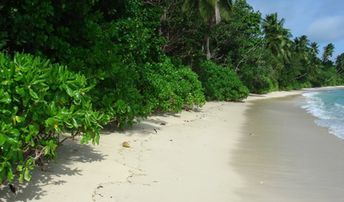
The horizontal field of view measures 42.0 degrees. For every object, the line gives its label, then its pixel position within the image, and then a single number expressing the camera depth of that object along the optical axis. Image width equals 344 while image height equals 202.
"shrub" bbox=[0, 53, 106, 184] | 4.32
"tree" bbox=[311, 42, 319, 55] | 86.35
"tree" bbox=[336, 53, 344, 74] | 107.47
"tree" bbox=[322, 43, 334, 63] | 102.24
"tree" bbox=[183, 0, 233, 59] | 25.83
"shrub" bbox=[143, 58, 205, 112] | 12.83
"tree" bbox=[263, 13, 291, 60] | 58.06
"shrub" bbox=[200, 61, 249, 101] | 26.22
